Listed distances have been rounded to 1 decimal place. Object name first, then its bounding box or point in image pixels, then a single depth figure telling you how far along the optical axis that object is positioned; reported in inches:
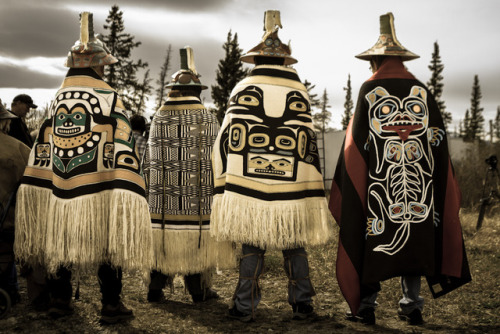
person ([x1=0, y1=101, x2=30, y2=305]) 139.4
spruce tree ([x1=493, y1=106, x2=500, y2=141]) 2351.3
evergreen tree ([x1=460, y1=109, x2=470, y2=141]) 1840.1
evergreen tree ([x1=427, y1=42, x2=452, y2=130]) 1541.6
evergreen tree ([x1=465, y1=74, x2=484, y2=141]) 1913.1
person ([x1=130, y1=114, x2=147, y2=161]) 201.9
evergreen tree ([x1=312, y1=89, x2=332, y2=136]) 2013.8
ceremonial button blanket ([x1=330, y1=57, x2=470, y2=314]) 129.6
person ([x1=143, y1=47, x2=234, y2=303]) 159.6
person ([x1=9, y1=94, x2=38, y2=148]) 219.1
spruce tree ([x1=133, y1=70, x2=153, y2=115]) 951.4
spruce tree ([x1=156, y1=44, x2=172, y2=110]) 1459.2
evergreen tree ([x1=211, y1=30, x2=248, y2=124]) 938.7
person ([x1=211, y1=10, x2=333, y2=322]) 134.4
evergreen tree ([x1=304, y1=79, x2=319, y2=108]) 1303.9
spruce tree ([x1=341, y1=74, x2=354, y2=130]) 1933.6
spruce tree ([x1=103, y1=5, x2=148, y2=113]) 928.9
